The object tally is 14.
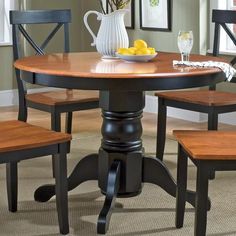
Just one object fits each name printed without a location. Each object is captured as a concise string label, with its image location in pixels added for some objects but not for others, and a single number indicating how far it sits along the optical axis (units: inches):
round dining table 138.5
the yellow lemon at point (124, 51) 158.3
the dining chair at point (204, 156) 125.9
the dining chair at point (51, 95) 192.6
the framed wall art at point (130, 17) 307.9
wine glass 154.2
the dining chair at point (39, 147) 138.5
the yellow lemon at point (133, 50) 158.5
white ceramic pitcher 164.7
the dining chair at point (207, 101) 189.7
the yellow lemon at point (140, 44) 158.5
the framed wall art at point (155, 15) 291.7
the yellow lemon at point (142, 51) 158.5
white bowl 156.8
